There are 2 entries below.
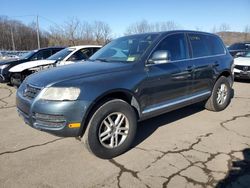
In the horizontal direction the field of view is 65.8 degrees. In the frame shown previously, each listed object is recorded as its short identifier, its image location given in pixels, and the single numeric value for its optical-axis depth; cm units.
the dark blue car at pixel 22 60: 764
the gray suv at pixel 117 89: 249
